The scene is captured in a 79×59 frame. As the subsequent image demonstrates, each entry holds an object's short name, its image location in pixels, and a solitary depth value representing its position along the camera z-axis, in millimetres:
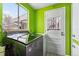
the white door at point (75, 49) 1499
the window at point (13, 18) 1481
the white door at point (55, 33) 1505
